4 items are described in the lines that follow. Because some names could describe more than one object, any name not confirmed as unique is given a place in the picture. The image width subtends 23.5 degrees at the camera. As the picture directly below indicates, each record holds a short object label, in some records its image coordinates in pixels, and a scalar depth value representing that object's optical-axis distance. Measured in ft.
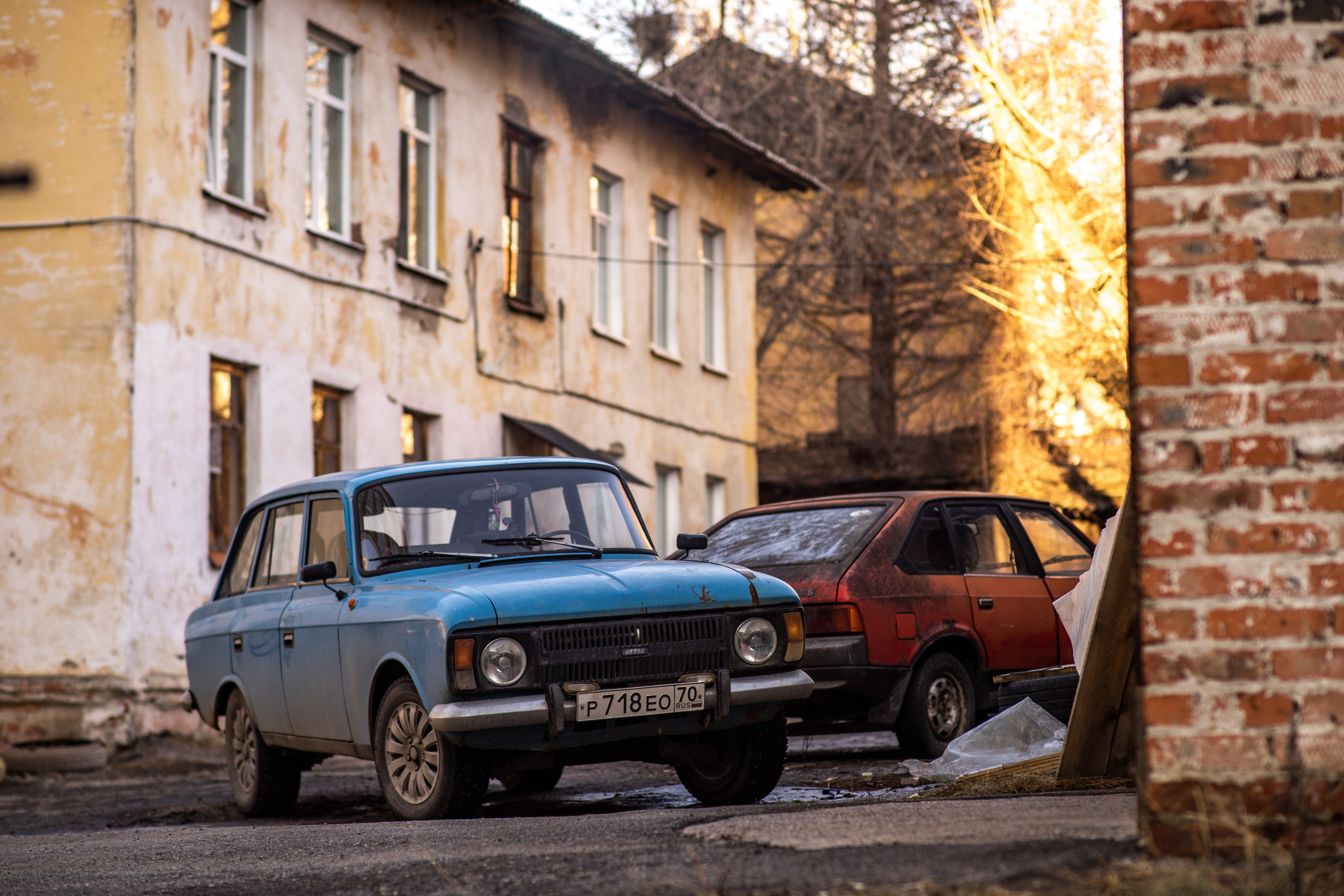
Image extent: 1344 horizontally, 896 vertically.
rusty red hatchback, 58.81
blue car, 44.39
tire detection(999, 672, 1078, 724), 55.03
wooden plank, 39.18
